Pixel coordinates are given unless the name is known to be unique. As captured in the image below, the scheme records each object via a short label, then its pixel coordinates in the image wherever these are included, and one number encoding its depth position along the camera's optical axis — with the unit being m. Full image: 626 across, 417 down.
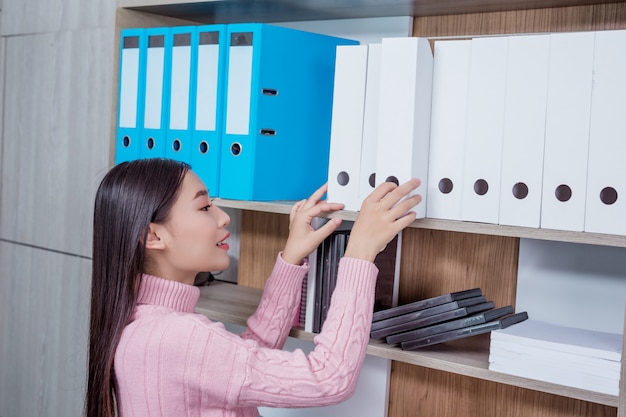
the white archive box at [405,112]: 1.37
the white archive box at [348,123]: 1.48
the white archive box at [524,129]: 1.30
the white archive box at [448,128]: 1.39
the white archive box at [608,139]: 1.23
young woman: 1.35
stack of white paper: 1.28
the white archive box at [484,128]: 1.34
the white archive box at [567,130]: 1.26
